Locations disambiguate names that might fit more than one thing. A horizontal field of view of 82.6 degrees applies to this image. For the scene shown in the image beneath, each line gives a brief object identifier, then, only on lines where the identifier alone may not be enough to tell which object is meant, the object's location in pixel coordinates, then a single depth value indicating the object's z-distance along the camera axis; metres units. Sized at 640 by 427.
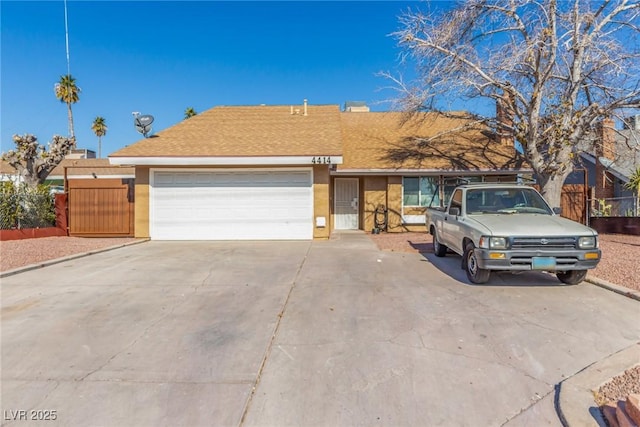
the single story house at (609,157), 12.19
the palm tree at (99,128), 49.66
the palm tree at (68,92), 37.64
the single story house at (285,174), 12.45
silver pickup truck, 5.88
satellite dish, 13.70
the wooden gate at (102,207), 12.81
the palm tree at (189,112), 41.24
